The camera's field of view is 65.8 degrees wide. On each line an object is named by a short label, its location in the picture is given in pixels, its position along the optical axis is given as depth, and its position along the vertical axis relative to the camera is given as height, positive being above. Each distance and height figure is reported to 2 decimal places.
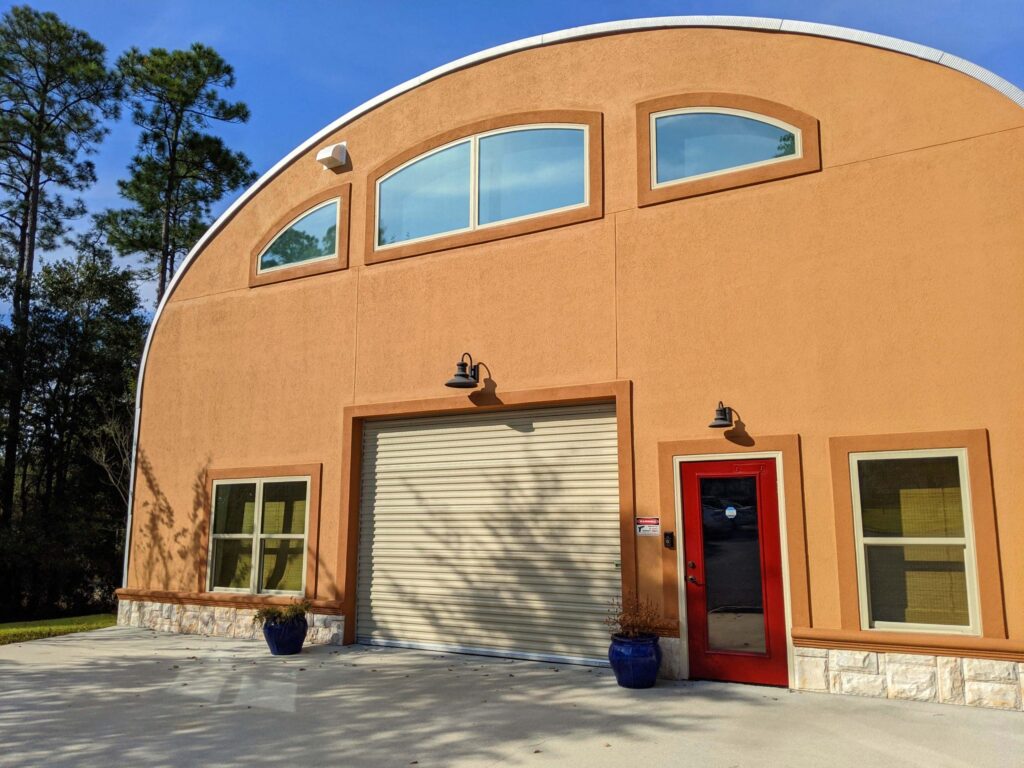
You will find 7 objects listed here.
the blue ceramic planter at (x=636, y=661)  7.45 -1.21
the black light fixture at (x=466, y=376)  9.19 +1.79
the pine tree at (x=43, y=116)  22.00 +11.70
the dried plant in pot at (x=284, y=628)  9.42 -1.16
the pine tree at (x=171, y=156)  23.75 +11.36
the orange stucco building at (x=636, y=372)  7.13 +1.73
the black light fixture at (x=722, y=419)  7.83 +1.09
